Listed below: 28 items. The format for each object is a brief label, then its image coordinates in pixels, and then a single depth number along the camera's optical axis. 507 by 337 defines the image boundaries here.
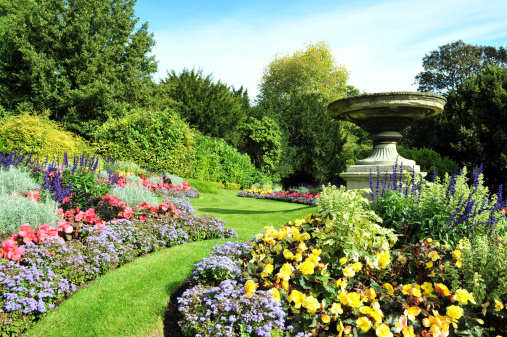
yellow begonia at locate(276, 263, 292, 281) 2.88
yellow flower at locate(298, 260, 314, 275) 2.78
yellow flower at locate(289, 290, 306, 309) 2.67
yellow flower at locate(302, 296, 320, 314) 2.56
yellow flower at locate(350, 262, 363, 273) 2.83
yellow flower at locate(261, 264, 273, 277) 3.02
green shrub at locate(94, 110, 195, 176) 11.98
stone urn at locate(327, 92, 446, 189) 6.22
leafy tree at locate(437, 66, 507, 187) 18.11
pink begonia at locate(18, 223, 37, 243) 3.67
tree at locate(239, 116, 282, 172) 19.05
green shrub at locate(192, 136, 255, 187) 15.23
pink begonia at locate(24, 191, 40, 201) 5.04
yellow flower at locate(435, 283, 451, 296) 2.60
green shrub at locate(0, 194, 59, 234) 4.07
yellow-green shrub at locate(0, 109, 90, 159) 11.00
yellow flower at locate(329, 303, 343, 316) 2.52
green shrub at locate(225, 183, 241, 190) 16.72
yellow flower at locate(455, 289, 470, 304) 2.43
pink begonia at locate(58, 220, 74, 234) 4.18
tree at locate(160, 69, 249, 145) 22.69
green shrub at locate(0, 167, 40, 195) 5.67
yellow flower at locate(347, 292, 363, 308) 2.52
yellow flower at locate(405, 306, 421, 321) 2.43
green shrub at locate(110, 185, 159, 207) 5.98
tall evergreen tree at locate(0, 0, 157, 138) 18.44
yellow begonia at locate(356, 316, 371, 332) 2.42
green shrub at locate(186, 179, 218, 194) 12.48
